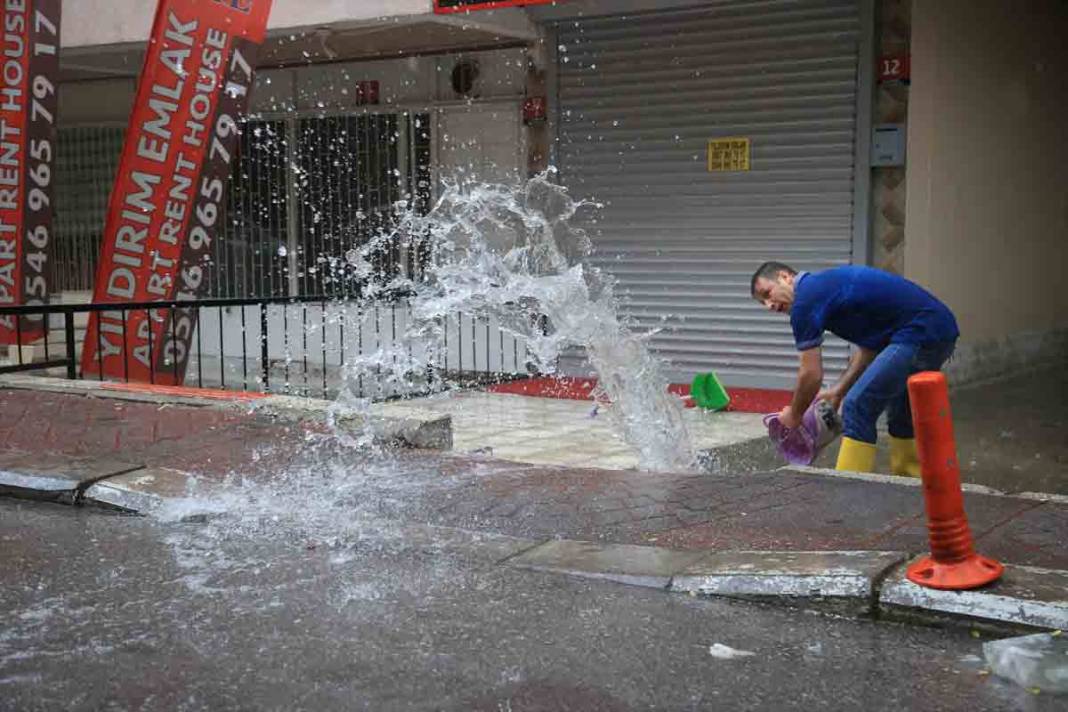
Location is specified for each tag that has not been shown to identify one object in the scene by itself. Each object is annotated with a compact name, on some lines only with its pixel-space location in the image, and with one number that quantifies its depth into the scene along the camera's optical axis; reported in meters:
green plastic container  10.04
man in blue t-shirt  6.07
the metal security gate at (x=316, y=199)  13.13
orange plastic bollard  4.10
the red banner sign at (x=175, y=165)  9.81
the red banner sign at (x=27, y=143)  11.01
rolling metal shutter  10.59
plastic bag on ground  3.47
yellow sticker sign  11.04
